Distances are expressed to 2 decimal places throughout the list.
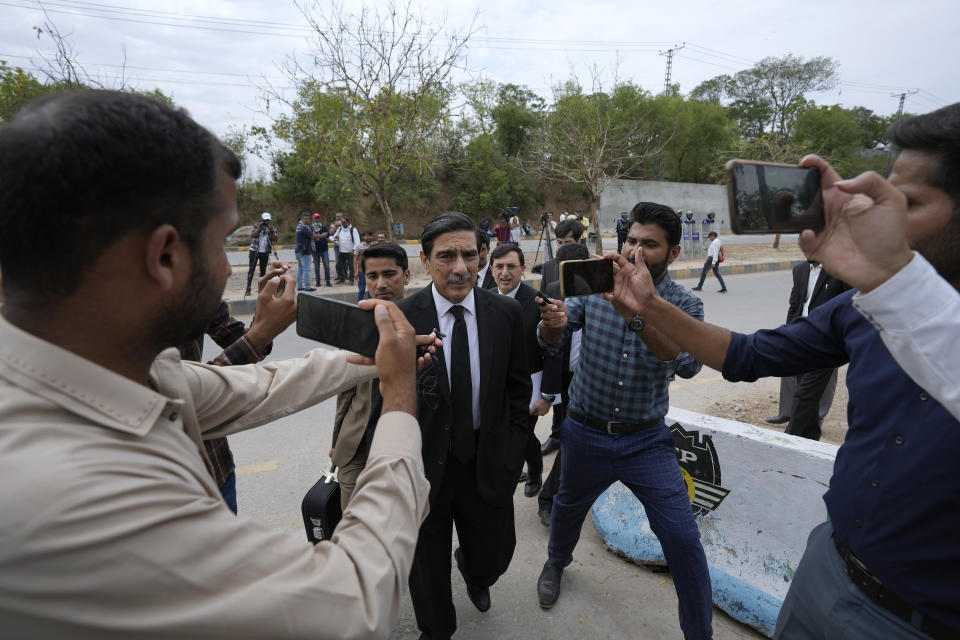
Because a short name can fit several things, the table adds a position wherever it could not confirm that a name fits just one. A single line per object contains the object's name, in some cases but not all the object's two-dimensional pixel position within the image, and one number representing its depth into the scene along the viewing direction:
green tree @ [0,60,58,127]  10.14
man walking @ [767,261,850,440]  3.54
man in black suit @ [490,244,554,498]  3.10
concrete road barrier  2.20
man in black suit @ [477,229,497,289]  4.35
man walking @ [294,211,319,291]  11.49
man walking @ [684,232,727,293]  11.68
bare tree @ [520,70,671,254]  17.72
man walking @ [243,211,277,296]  10.91
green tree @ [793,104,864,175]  33.36
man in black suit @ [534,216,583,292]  5.07
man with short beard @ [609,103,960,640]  0.85
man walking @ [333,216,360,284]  12.29
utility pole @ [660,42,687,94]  41.43
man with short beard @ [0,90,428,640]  0.62
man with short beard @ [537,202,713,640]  2.10
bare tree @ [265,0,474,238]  10.27
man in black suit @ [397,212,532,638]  2.13
